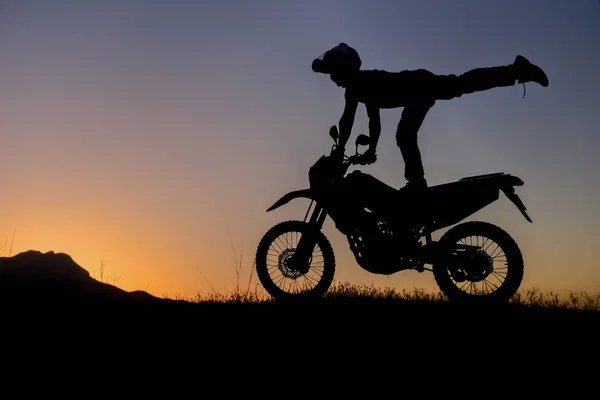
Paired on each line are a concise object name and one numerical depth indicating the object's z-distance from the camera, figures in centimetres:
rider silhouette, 707
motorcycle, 676
